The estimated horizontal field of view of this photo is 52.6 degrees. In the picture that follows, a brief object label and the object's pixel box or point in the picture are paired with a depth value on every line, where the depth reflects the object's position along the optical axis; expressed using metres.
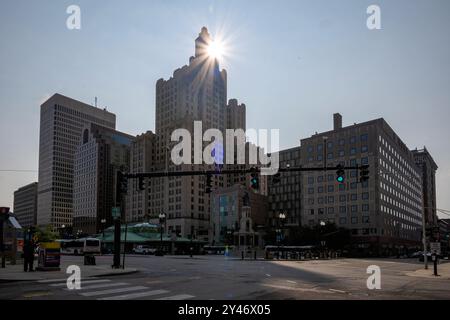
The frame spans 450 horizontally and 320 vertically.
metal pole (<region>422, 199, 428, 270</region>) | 41.83
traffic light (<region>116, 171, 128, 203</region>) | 30.26
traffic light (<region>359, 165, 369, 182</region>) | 26.11
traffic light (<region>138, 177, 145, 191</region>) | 28.57
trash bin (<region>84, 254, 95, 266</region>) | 36.38
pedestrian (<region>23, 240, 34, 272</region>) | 27.50
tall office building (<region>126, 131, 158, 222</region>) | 179.50
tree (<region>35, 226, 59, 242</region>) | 114.93
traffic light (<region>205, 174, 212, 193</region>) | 28.08
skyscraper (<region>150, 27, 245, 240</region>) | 166.00
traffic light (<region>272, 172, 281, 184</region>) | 26.38
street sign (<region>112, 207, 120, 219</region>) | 30.94
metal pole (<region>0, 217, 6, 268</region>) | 27.88
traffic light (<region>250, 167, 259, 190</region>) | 26.80
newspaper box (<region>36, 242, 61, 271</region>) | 28.42
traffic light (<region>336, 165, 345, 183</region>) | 26.28
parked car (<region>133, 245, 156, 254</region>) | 89.01
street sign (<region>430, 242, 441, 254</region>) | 36.05
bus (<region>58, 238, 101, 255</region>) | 75.56
